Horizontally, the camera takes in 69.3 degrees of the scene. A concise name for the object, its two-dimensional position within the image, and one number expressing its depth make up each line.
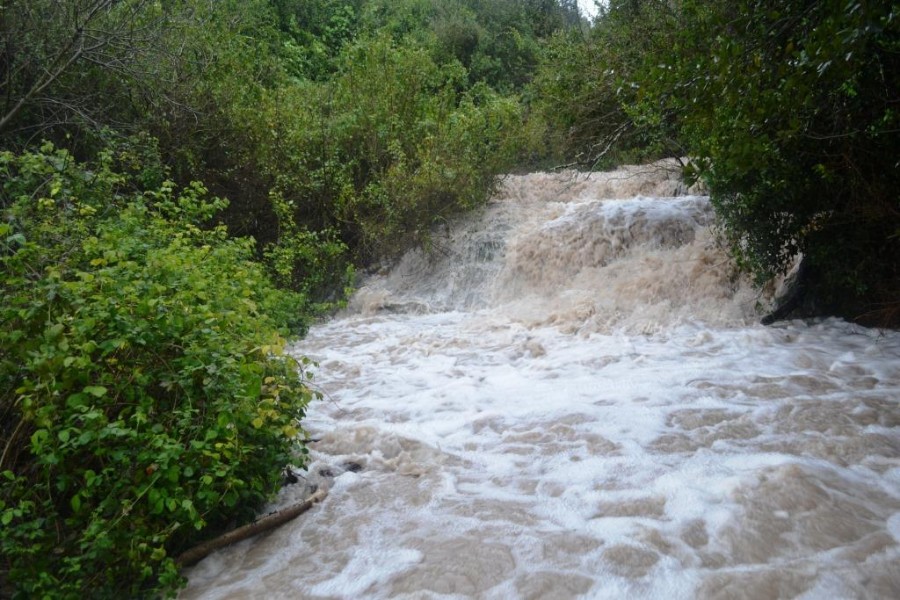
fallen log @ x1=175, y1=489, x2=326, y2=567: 3.11
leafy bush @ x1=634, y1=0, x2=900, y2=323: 3.76
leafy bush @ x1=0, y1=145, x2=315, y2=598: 2.71
